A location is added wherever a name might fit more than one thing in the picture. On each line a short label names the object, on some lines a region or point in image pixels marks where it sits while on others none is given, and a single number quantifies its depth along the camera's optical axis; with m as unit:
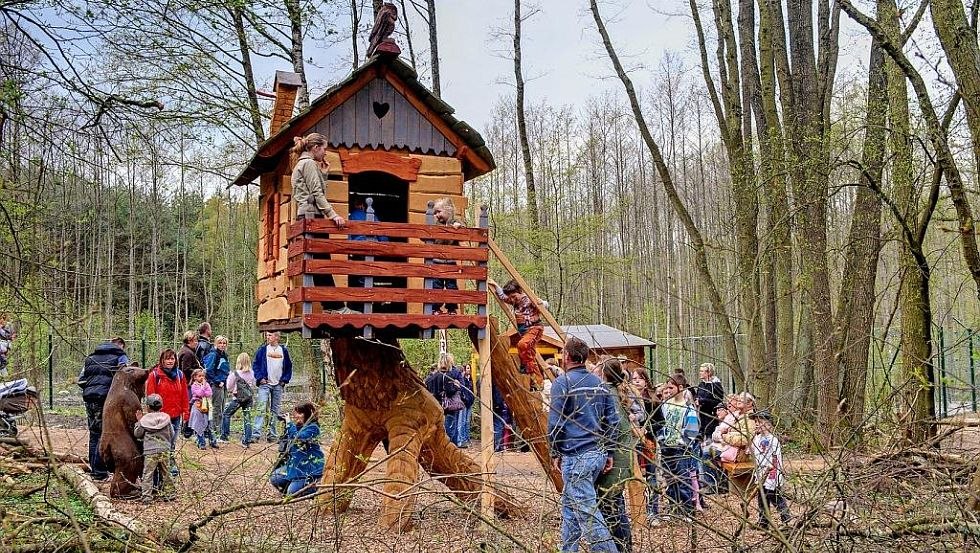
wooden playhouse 8.02
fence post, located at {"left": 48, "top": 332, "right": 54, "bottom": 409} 16.85
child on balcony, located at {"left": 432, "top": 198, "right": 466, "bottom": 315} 8.70
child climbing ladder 9.56
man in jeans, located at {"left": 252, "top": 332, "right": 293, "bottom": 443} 13.49
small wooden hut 16.25
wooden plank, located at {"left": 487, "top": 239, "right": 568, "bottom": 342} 9.34
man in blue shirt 6.33
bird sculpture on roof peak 8.98
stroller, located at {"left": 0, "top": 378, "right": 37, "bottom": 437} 9.66
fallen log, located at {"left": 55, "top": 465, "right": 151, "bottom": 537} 6.27
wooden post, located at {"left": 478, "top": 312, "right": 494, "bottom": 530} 8.42
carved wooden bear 9.39
